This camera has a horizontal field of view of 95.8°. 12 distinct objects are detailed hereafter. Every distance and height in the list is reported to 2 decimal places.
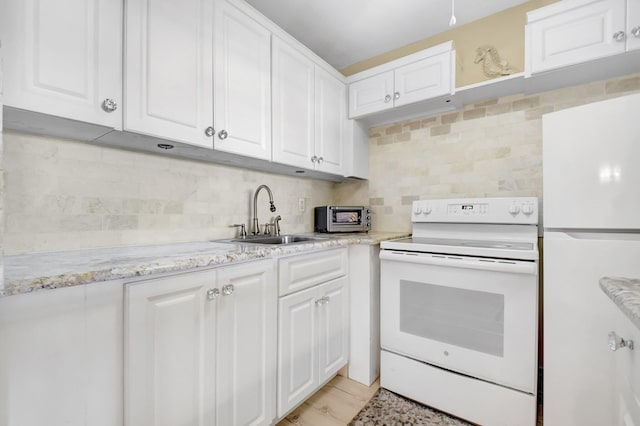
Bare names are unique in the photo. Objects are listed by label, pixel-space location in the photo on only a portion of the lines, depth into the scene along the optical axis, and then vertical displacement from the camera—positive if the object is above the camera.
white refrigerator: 1.22 -0.13
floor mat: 1.58 -1.15
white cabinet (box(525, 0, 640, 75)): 1.50 +1.00
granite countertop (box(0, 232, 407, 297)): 0.76 -0.17
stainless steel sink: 1.84 -0.18
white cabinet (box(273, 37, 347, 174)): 1.83 +0.72
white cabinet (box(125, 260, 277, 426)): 0.94 -0.52
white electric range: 1.45 -0.58
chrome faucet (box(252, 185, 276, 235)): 2.01 +0.03
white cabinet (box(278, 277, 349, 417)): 1.47 -0.72
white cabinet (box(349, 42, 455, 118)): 2.03 +1.00
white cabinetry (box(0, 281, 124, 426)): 0.73 -0.40
